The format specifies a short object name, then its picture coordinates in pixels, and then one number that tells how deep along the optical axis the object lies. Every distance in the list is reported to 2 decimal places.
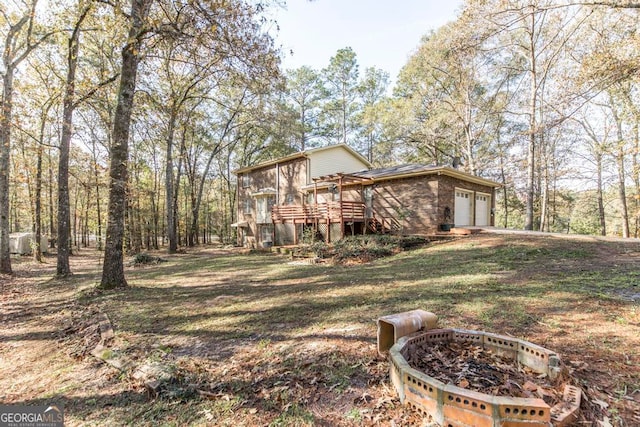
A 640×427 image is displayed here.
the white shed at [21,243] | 18.19
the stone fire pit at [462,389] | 1.71
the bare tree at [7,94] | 9.27
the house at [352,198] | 13.65
